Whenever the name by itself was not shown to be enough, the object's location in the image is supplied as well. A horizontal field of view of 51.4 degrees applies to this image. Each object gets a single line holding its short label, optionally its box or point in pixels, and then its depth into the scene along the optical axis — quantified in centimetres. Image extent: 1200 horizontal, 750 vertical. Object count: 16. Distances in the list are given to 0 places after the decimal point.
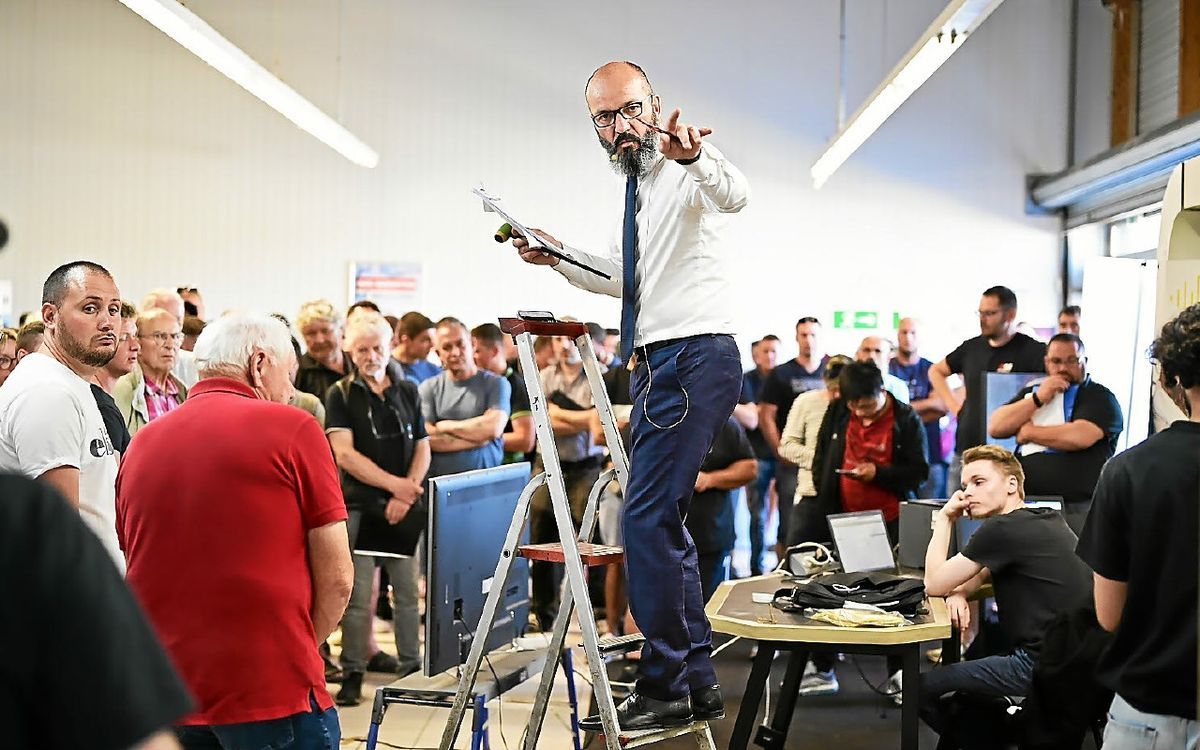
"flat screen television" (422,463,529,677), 371
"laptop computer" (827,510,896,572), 454
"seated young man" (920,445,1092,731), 377
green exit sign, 1123
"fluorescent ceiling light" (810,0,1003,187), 657
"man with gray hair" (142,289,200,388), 510
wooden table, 345
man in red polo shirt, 233
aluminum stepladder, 294
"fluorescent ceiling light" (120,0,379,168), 686
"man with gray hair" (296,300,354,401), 611
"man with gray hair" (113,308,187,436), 456
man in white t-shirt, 294
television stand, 347
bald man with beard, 289
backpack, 376
